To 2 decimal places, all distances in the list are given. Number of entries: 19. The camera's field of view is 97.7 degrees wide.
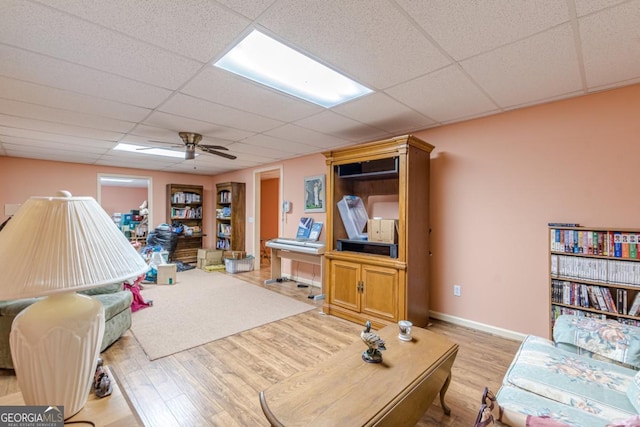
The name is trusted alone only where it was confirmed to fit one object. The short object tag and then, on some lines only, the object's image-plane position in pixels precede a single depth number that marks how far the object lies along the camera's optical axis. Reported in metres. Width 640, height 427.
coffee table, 1.24
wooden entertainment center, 3.00
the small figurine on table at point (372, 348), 1.66
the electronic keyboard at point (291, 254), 4.34
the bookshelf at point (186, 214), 6.87
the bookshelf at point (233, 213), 6.57
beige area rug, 2.90
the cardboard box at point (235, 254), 6.14
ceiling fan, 3.67
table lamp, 0.82
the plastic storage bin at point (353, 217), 3.75
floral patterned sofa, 1.36
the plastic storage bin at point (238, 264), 5.92
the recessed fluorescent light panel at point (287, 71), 1.96
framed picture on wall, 4.81
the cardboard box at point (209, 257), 6.44
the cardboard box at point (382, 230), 3.19
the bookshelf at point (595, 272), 2.16
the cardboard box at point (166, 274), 5.01
